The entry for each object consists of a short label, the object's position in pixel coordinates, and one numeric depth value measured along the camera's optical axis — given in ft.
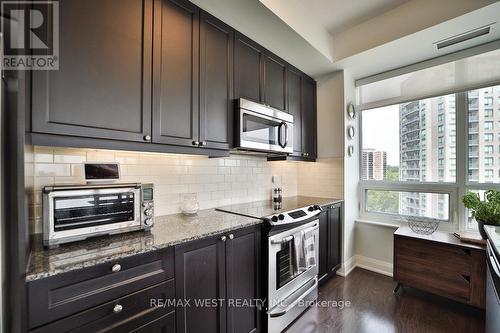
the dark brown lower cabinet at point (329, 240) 8.05
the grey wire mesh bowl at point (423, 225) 7.96
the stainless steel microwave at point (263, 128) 6.26
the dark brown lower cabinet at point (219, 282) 4.09
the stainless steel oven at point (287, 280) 5.67
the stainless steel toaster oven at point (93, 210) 3.37
